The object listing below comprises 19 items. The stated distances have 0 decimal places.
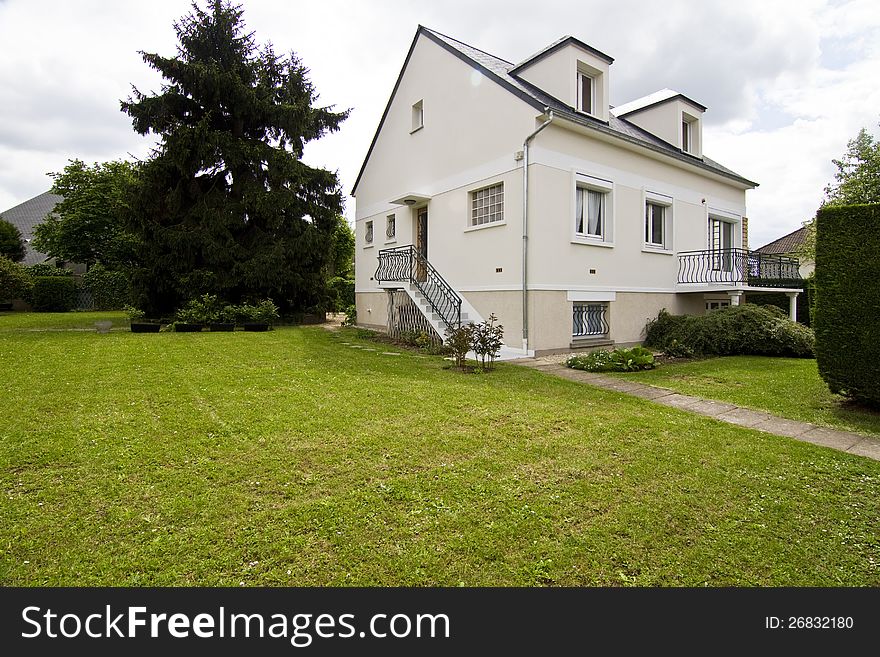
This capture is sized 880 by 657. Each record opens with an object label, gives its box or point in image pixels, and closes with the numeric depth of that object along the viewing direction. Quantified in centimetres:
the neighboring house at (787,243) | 3428
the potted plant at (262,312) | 1542
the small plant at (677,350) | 1094
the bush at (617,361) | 888
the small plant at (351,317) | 1755
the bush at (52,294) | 2389
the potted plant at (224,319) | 1399
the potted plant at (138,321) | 1257
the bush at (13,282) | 2288
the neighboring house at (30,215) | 3450
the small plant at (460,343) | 850
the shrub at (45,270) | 2692
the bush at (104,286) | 2480
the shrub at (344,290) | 2469
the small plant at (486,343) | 859
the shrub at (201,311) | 1458
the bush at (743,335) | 1077
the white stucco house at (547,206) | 1066
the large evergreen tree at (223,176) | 1570
